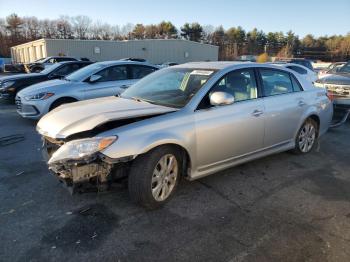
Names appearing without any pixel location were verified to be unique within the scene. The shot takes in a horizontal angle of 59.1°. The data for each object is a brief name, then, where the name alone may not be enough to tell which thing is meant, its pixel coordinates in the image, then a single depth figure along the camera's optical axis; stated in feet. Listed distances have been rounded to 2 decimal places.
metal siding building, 117.70
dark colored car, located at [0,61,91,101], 32.27
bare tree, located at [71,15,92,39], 293.64
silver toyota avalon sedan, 10.27
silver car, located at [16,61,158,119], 24.09
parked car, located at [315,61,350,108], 26.68
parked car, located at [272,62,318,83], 38.39
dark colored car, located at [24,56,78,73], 62.34
